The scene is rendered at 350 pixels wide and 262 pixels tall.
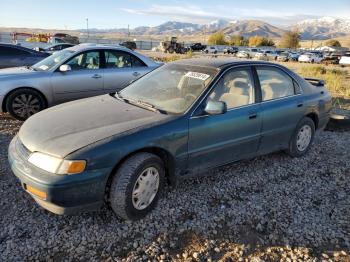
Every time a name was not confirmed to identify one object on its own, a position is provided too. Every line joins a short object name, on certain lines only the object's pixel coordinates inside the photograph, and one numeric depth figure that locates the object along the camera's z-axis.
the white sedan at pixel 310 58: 42.74
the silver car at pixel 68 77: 6.44
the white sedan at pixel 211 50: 54.78
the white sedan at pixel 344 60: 37.36
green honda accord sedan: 2.96
